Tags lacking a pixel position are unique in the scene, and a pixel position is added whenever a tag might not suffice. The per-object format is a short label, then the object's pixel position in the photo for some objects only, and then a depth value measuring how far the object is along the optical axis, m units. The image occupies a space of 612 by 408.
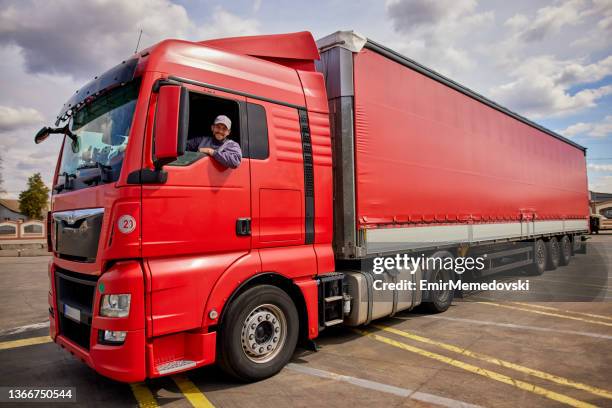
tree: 56.78
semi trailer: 3.24
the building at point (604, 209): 42.41
